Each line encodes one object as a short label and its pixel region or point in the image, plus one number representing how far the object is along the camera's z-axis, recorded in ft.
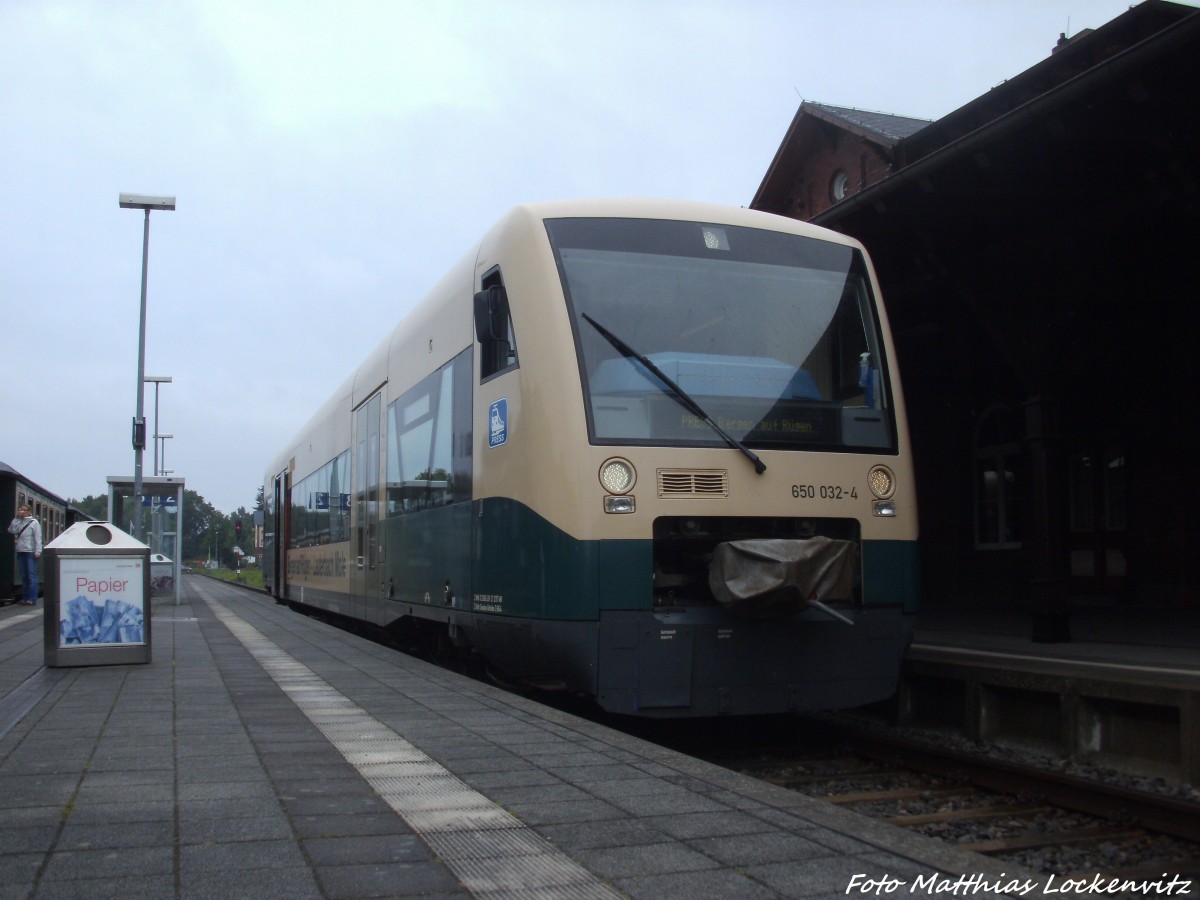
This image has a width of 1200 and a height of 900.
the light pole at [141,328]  70.54
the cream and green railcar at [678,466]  20.65
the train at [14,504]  72.49
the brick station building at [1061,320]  29.78
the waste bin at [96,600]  30.30
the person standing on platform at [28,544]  64.85
